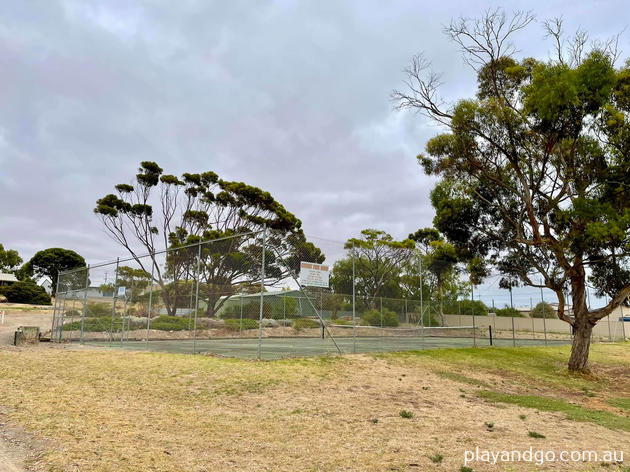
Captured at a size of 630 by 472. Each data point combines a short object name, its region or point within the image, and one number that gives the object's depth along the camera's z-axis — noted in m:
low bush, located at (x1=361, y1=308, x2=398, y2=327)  16.41
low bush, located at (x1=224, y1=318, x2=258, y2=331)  15.34
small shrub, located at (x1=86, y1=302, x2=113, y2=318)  18.53
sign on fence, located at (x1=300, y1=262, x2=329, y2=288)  11.32
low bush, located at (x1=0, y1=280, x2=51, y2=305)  46.97
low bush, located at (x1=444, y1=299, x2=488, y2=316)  20.97
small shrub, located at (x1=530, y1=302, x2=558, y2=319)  24.68
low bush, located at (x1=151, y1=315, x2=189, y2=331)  16.33
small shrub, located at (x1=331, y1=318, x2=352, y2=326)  15.03
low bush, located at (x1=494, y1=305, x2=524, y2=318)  22.50
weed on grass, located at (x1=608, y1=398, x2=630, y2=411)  9.15
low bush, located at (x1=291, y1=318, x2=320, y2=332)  15.75
